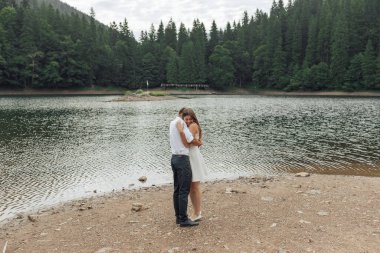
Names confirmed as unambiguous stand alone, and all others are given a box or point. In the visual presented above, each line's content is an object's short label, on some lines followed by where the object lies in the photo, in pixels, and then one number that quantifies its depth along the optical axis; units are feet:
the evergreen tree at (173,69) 409.90
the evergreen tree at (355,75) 325.01
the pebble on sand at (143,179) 51.98
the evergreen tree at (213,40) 457.27
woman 27.09
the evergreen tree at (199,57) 409.49
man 26.66
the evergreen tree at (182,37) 460.96
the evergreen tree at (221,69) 410.72
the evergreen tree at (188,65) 406.21
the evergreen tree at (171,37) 475.72
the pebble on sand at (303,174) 50.98
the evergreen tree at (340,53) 336.08
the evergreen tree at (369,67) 314.55
